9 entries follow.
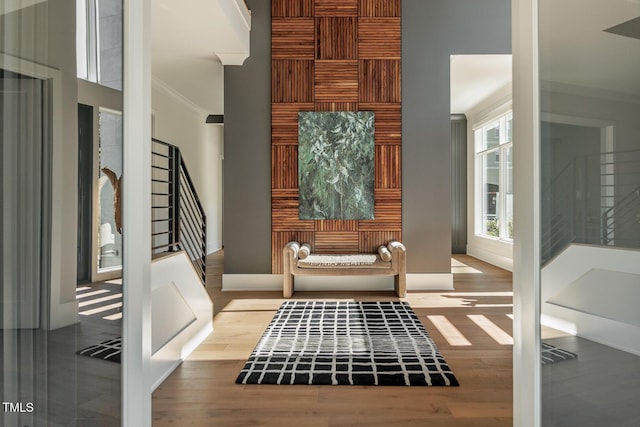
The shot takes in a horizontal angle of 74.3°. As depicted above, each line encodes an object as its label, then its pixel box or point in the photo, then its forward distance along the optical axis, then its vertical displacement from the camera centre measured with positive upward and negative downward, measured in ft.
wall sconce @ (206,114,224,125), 29.66 +6.50
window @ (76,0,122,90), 4.25 +1.82
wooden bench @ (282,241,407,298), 15.14 -2.04
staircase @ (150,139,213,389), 7.98 -2.01
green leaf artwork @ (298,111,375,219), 16.98 +1.83
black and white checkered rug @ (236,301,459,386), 8.11 -3.21
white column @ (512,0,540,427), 4.73 -0.10
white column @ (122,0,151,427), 4.91 -0.11
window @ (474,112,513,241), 23.17 +1.88
